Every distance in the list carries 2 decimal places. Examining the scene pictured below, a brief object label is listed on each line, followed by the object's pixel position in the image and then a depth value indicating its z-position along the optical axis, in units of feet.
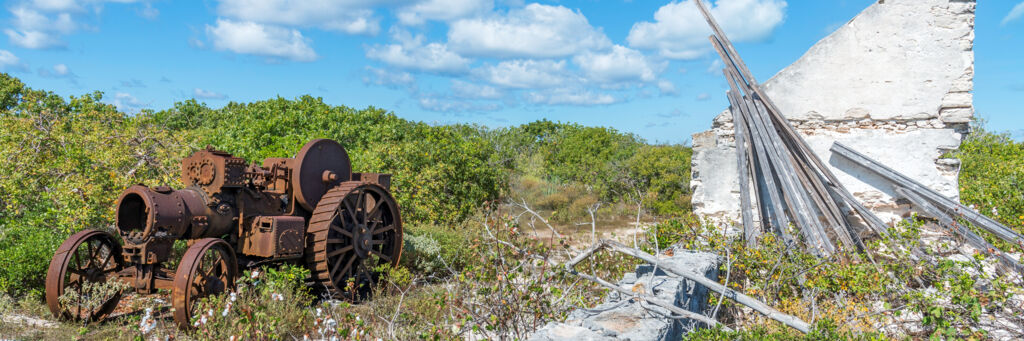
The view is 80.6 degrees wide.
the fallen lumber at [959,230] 20.36
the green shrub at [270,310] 13.61
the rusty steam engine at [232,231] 18.03
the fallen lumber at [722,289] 13.72
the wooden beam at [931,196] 21.90
